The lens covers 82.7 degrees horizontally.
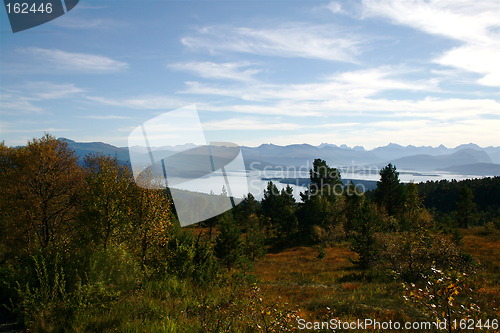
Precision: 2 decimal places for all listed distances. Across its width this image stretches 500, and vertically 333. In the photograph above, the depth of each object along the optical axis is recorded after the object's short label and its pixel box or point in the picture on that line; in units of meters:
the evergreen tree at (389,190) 61.88
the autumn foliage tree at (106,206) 14.70
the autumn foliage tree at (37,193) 21.53
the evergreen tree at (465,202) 59.08
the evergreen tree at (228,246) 27.91
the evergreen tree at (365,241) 26.50
